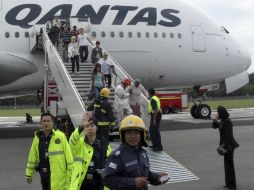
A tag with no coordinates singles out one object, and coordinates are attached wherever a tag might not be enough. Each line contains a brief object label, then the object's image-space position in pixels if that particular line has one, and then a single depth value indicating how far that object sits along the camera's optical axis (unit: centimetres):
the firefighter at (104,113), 962
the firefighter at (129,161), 364
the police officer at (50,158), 528
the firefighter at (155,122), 1159
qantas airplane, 1869
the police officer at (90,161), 463
